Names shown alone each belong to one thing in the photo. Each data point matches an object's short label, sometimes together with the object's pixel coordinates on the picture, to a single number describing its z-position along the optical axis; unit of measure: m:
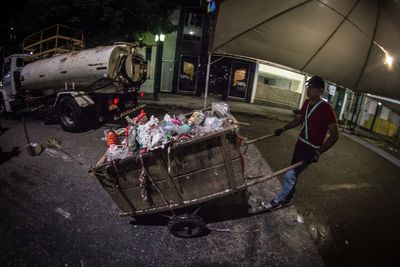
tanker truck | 7.97
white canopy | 3.90
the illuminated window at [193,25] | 17.84
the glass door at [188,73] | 18.22
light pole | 15.03
